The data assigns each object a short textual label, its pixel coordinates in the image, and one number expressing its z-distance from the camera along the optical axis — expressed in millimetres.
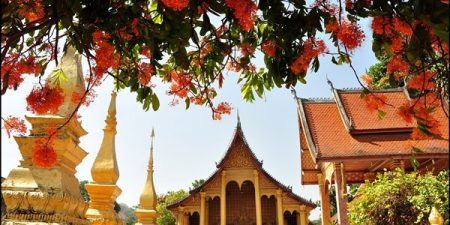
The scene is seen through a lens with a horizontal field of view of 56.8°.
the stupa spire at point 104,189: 4043
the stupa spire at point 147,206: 6820
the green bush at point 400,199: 7484
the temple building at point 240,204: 15625
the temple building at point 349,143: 10406
